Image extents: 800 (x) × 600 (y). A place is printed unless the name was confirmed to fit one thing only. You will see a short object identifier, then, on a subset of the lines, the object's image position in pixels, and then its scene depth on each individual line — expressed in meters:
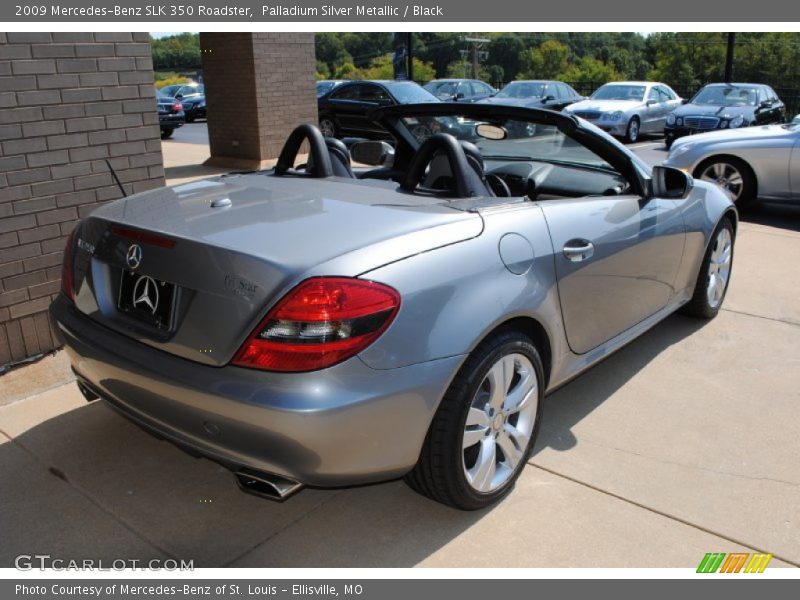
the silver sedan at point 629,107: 18.97
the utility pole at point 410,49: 26.58
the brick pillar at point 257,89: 11.61
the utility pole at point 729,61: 26.68
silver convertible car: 2.36
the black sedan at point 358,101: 17.14
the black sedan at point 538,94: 21.03
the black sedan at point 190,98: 28.94
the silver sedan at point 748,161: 8.80
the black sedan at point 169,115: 21.61
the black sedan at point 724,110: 16.64
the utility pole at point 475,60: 66.06
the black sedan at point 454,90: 22.52
